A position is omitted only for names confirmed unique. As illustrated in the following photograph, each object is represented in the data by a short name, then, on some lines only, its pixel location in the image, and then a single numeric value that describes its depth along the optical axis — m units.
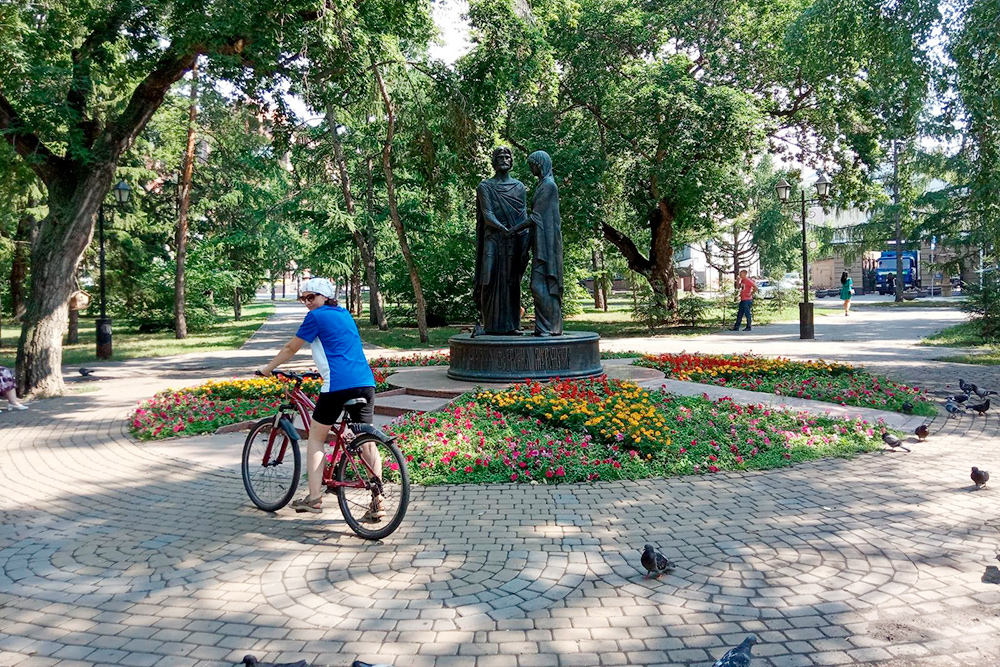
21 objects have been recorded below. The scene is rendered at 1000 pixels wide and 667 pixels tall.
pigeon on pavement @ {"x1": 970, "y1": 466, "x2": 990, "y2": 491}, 5.71
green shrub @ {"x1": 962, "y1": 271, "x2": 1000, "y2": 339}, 16.69
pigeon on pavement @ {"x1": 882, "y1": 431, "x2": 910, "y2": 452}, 7.04
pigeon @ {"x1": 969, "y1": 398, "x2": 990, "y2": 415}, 8.69
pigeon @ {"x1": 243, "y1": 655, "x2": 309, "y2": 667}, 2.99
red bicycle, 4.95
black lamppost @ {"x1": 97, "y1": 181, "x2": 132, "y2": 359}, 19.58
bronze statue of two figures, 10.11
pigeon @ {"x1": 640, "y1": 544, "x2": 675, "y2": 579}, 4.07
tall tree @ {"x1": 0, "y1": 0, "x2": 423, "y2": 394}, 11.55
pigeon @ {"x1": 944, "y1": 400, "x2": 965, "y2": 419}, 8.54
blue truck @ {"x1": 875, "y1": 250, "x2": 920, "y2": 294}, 55.88
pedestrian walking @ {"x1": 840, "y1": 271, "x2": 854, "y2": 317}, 30.30
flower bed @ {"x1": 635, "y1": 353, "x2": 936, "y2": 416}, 9.46
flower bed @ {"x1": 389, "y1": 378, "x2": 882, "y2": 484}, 6.57
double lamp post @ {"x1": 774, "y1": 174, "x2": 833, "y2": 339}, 20.03
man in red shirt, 23.27
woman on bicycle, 5.03
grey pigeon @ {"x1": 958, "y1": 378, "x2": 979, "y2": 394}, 9.16
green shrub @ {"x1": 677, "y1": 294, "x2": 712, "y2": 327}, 25.06
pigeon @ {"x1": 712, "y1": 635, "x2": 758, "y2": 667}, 2.83
